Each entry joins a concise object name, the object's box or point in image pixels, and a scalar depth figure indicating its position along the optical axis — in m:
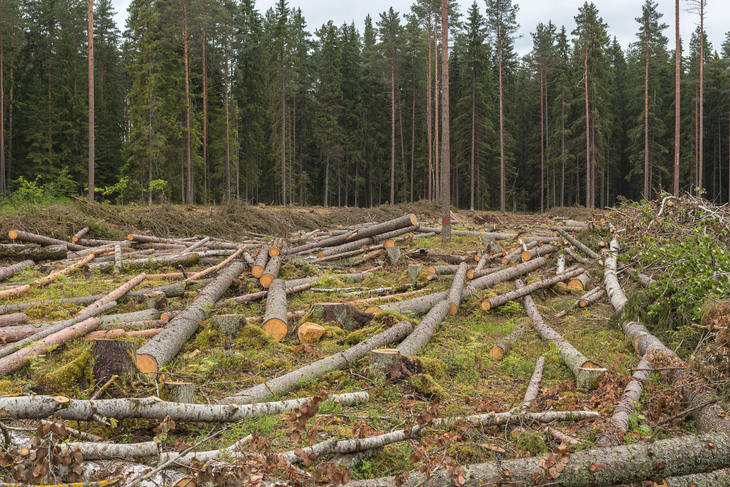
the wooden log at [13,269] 10.55
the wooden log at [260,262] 10.55
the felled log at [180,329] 5.68
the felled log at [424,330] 6.63
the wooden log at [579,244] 12.04
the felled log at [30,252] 12.08
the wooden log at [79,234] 13.85
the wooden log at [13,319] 7.41
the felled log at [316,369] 4.97
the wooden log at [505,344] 6.93
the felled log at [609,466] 3.30
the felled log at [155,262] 11.80
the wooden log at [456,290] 8.80
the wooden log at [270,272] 10.03
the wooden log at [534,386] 5.04
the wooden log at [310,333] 7.20
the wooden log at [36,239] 12.62
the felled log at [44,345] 5.68
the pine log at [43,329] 6.11
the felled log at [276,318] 7.38
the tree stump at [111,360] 4.51
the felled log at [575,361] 5.66
